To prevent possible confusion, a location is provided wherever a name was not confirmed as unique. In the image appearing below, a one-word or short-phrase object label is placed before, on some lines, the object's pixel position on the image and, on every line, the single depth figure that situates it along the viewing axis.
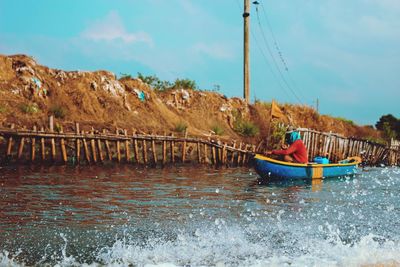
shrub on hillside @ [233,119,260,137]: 32.64
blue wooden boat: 17.58
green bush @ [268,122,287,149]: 27.88
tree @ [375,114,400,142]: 45.34
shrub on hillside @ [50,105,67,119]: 25.97
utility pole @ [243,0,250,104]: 33.28
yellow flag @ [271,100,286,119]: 22.47
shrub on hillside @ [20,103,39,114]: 24.94
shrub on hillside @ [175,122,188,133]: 29.11
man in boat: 18.12
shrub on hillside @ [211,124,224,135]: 31.47
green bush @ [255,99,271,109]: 37.19
